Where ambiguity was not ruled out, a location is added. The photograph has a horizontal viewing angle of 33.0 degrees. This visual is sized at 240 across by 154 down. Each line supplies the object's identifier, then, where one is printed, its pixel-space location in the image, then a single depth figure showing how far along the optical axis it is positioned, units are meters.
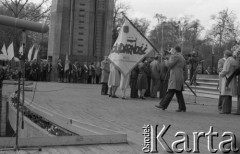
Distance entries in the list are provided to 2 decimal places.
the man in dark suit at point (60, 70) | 30.46
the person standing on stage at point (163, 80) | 17.66
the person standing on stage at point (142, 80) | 16.81
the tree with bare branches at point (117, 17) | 63.48
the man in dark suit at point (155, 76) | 18.00
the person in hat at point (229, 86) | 12.45
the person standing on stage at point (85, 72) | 31.03
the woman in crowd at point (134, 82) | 17.33
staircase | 22.70
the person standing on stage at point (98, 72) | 30.08
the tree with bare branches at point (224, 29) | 54.72
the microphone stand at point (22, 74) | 5.01
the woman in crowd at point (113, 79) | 16.97
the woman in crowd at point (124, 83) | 16.52
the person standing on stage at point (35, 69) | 30.39
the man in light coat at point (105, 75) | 18.23
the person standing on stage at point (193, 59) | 22.47
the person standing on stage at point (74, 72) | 30.61
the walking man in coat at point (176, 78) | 11.98
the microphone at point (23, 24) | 4.52
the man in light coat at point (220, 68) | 13.41
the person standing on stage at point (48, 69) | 31.26
